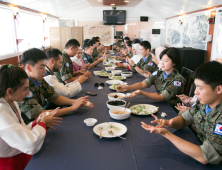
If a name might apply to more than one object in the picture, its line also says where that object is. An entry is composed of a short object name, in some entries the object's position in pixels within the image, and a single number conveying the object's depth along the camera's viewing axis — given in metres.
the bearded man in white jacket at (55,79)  2.09
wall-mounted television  10.73
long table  0.96
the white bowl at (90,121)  1.38
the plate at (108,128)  1.23
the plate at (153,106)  1.62
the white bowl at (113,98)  1.86
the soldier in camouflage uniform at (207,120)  0.98
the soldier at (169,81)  1.97
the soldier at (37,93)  1.55
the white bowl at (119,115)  1.45
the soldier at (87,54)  4.30
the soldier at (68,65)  2.93
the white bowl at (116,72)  3.39
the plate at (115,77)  2.97
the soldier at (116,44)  8.71
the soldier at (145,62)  3.32
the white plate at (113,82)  2.68
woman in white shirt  1.03
